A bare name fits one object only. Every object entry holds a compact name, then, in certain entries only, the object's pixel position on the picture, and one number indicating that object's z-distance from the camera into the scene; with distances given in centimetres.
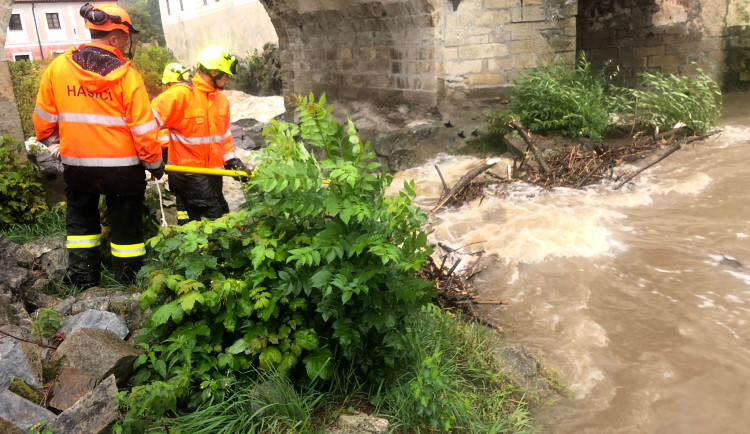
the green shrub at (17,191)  451
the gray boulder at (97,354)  244
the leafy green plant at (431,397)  243
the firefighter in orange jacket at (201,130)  429
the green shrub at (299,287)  239
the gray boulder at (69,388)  236
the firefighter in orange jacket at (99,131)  350
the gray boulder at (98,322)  287
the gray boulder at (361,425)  235
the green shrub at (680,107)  761
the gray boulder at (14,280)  337
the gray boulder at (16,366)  232
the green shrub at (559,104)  739
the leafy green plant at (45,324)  284
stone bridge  818
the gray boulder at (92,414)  211
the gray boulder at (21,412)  212
